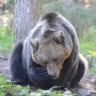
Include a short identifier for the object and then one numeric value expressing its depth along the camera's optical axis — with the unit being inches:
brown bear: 415.5
